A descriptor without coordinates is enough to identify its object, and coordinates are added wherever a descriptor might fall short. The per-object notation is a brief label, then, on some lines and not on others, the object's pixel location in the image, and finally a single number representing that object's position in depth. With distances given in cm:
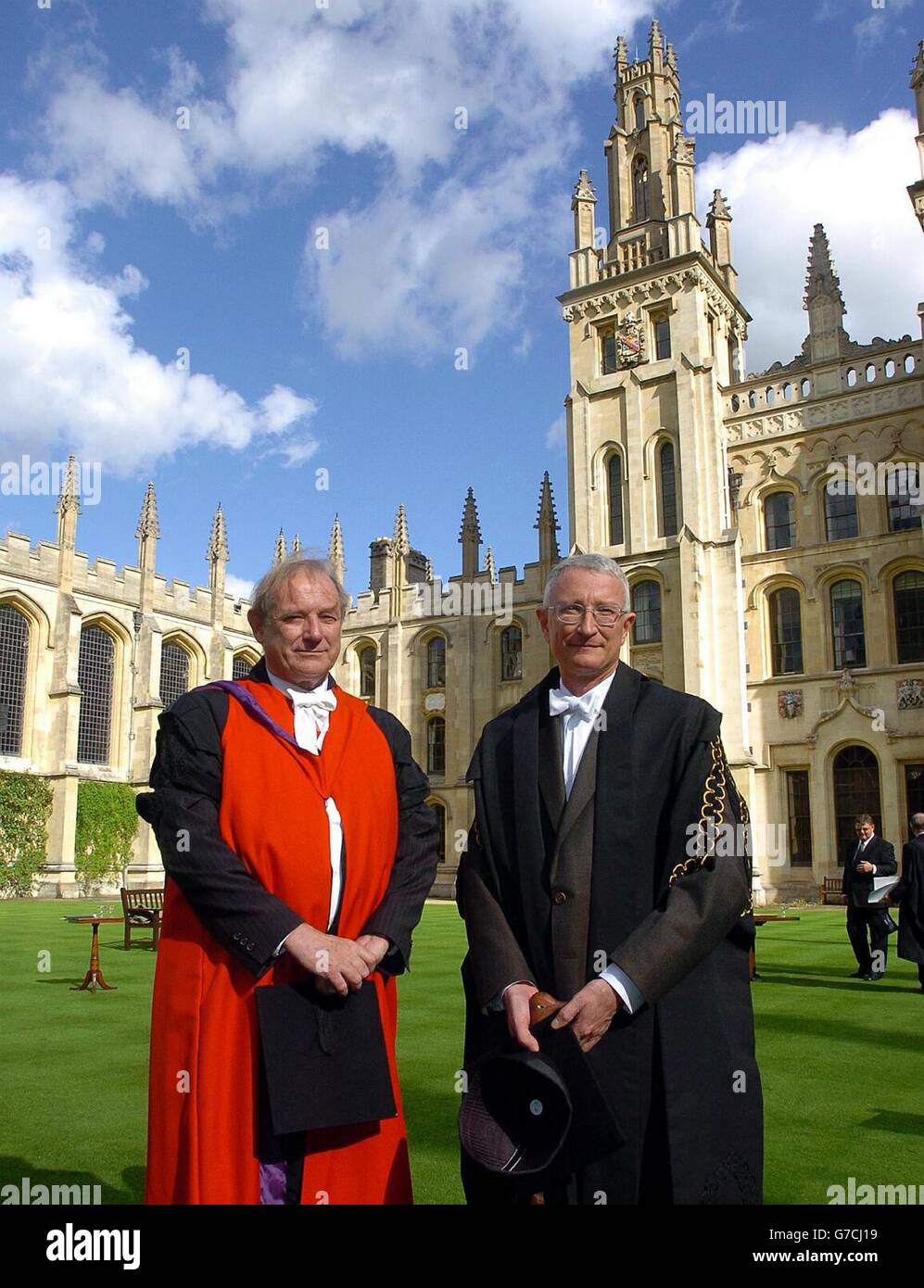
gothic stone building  2923
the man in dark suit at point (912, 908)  1095
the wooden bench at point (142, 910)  1431
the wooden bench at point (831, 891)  2761
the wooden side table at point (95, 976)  1080
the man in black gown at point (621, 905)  269
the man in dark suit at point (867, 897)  1204
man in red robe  298
